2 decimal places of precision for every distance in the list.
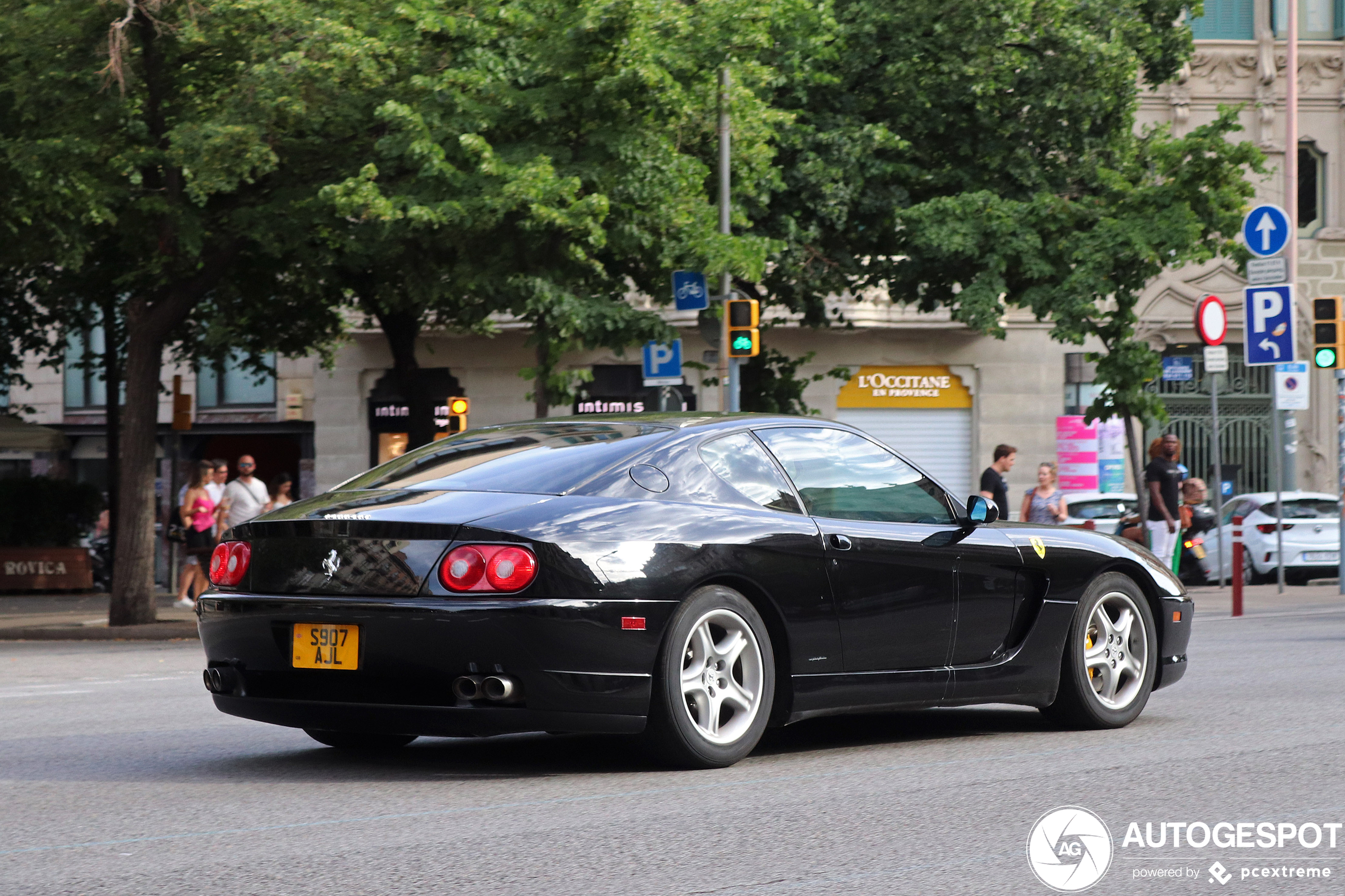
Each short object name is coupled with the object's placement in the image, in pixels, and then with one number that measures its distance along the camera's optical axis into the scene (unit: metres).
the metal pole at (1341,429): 21.81
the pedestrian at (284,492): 24.64
